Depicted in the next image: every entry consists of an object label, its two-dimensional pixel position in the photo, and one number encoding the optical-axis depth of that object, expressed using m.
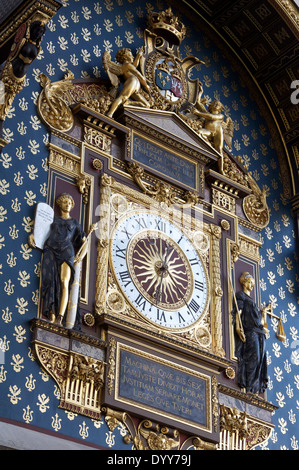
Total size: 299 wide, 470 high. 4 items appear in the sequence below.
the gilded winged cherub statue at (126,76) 14.99
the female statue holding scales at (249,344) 14.52
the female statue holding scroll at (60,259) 12.89
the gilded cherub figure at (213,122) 16.02
